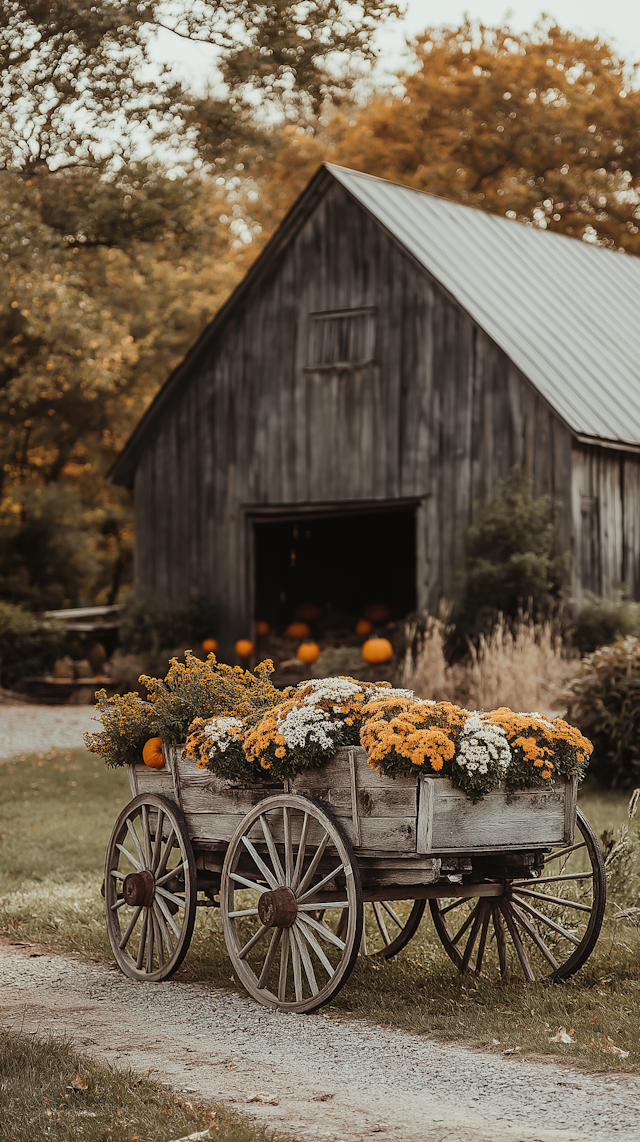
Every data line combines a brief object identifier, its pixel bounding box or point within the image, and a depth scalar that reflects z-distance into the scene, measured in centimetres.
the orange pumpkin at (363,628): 2008
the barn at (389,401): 1691
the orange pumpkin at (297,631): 2064
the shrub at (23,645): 2128
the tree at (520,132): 2923
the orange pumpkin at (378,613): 2111
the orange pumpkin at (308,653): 1861
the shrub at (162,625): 1888
